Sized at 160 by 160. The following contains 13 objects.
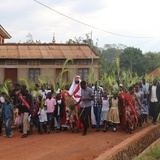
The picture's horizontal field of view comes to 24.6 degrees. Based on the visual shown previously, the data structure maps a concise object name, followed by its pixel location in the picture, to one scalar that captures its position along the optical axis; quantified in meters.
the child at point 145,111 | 12.52
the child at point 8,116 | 10.54
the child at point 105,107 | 11.35
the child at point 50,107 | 11.34
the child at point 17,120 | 10.79
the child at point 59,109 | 11.49
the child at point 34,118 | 11.15
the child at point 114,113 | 11.09
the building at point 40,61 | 24.83
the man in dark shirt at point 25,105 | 10.34
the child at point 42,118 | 11.20
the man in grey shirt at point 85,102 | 10.59
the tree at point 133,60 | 52.62
